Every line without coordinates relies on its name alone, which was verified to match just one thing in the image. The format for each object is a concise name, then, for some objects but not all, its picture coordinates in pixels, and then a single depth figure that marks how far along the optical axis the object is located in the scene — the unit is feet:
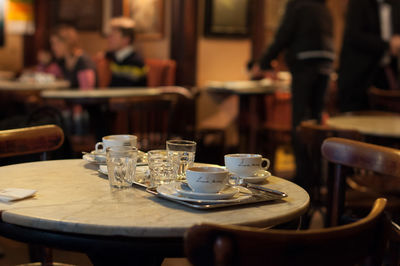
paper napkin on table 6.16
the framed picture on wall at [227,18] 24.65
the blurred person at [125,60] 22.84
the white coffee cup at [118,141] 7.44
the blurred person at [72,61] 23.92
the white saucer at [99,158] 7.46
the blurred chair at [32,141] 7.97
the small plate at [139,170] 7.06
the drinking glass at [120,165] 6.59
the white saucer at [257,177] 6.84
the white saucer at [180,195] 6.10
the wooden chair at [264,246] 4.94
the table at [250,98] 21.32
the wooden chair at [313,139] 9.25
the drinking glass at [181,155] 6.92
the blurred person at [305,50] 17.05
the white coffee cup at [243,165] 6.88
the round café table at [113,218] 5.62
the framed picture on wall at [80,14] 32.36
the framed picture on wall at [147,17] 25.70
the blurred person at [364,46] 15.41
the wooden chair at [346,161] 7.22
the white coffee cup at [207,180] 6.13
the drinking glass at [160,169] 6.77
